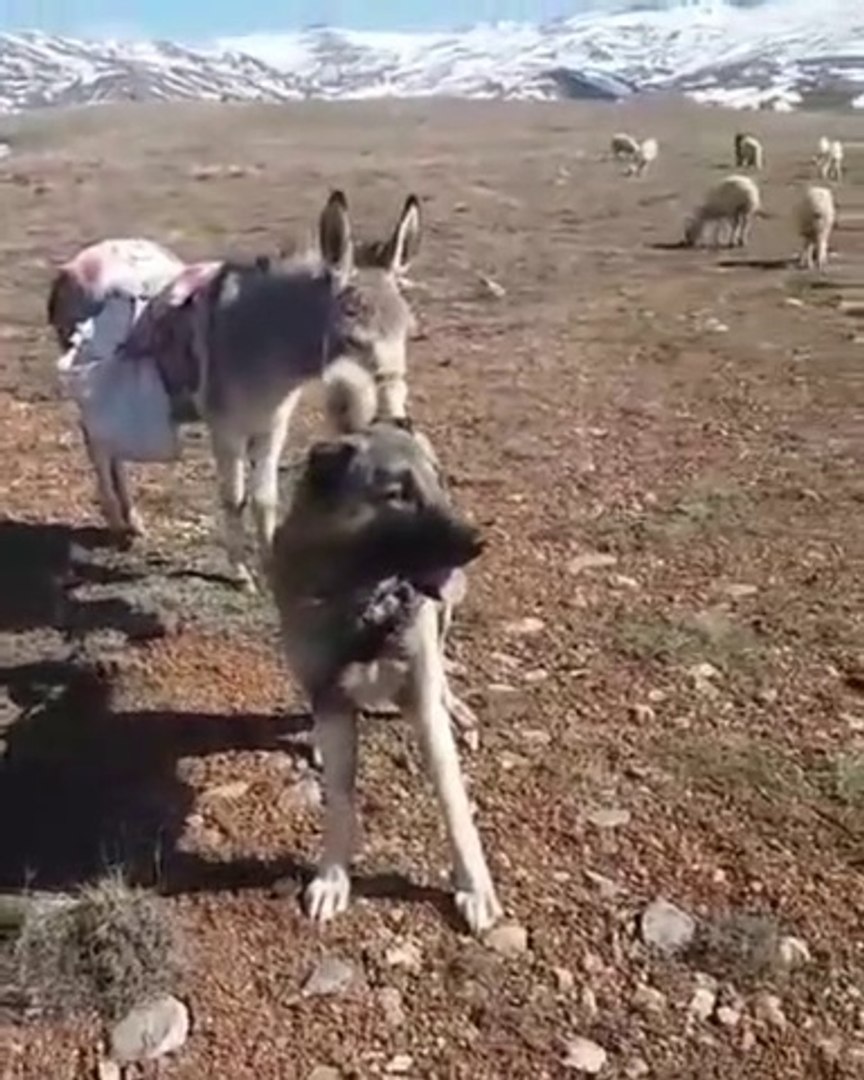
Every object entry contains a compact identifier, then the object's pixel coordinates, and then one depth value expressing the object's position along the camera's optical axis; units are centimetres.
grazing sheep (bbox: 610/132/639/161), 3612
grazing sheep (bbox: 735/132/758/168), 3388
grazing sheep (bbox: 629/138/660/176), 3394
